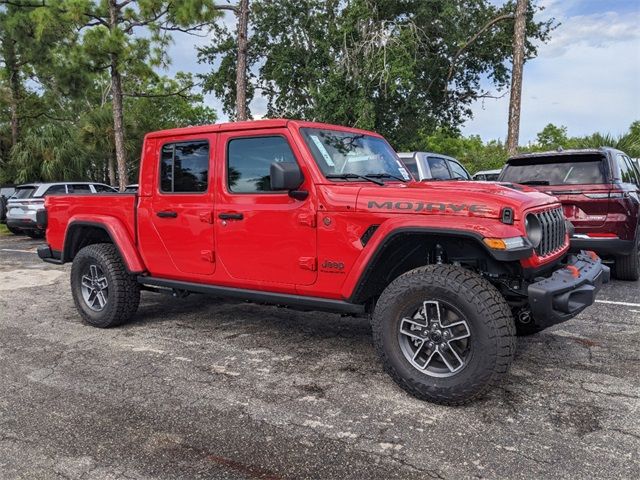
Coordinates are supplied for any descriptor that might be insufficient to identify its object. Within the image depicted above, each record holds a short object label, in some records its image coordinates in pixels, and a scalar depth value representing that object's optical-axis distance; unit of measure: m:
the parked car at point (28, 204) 14.20
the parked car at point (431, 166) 8.29
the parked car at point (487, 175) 12.92
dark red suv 6.39
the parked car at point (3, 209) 15.61
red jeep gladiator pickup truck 3.19
